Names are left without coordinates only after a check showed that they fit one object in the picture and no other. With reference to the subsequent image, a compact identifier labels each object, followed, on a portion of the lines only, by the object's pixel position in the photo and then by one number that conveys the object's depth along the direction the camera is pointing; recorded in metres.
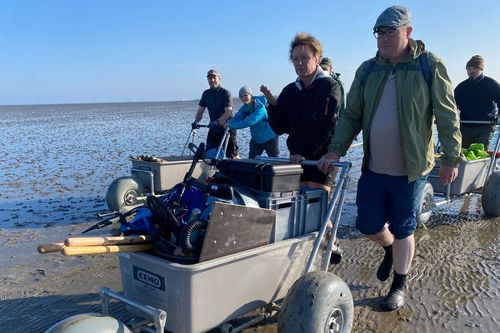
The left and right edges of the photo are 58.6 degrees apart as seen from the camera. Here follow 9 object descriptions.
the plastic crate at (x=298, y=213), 3.00
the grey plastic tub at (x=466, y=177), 6.00
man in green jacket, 3.10
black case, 2.94
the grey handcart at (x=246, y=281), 2.43
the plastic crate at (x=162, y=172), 6.49
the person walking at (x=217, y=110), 7.27
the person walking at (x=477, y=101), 6.45
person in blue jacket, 6.33
